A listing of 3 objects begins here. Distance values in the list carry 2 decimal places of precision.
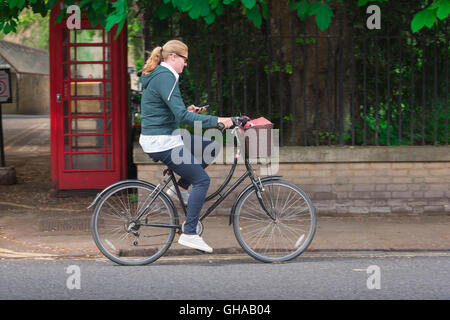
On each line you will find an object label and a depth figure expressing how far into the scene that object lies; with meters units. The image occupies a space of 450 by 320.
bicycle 11.91
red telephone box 19.20
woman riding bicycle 11.63
